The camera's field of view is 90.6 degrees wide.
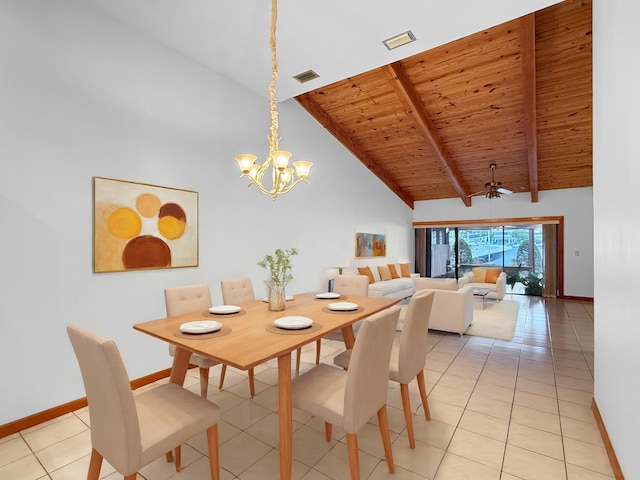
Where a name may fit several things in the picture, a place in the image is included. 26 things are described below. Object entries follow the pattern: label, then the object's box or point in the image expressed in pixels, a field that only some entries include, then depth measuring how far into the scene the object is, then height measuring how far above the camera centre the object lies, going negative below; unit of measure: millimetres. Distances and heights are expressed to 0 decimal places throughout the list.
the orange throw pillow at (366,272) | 6301 -632
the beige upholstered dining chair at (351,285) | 3430 -495
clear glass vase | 2359 -411
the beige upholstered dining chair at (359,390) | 1512 -819
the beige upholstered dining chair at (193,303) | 2361 -525
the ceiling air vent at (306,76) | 3658 +1943
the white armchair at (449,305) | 4316 -907
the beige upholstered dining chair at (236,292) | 2935 -493
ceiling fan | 5734 +937
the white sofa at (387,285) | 6133 -932
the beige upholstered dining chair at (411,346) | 2004 -698
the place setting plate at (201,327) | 1762 -494
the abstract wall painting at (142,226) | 2680 +133
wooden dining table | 1502 -526
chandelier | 2357 +594
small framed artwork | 6734 -104
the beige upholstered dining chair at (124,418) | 1227 -821
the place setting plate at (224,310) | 2252 -501
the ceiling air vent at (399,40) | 2974 +1940
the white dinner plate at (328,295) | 2887 -508
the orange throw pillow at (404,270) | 7970 -758
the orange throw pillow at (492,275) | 7377 -814
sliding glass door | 8406 -336
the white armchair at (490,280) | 6652 -935
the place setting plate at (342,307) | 2330 -493
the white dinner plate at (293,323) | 1830 -489
